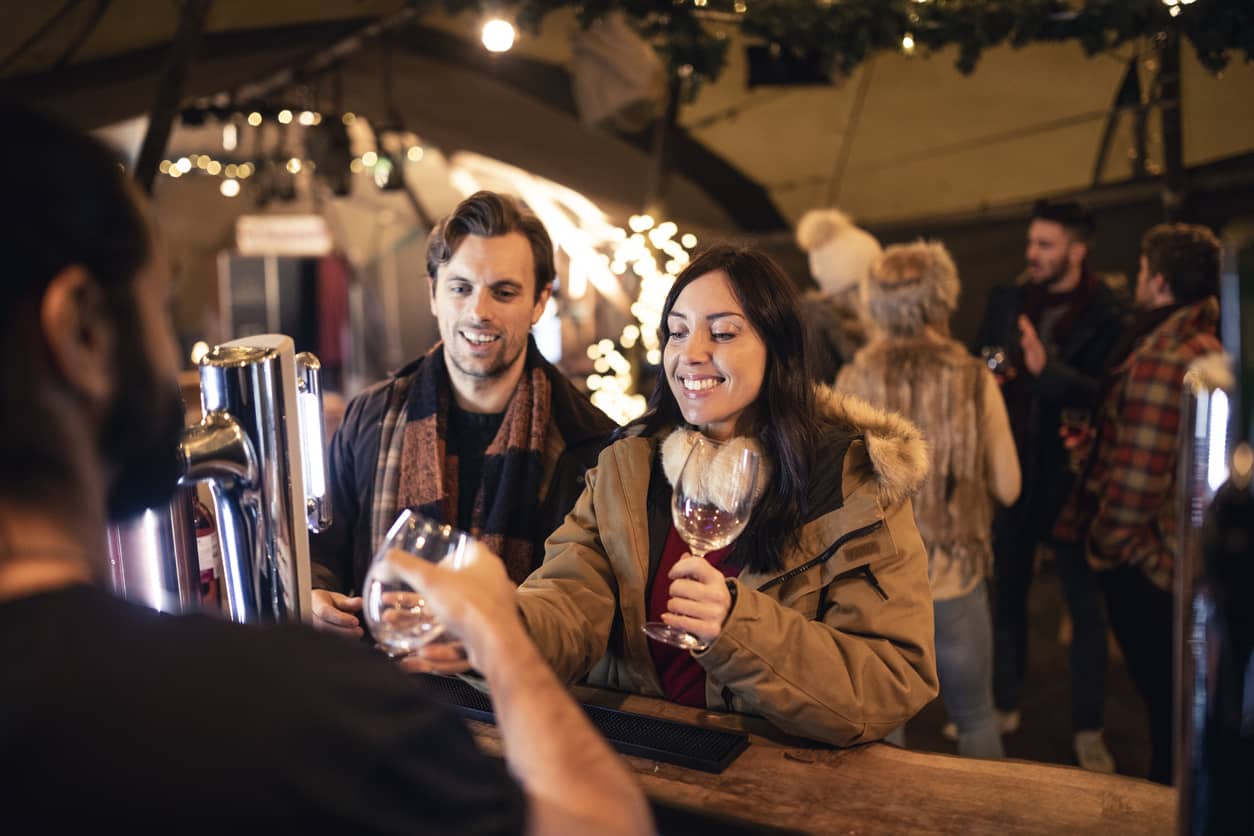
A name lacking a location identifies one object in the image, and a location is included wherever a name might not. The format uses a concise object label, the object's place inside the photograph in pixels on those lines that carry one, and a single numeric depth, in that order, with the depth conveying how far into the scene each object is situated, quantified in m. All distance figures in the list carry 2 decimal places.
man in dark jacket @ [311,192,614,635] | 2.46
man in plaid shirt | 3.51
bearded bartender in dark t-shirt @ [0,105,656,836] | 0.78
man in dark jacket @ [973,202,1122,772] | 4.07
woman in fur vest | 3.51
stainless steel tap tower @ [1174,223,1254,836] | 1.00
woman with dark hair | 1.66
